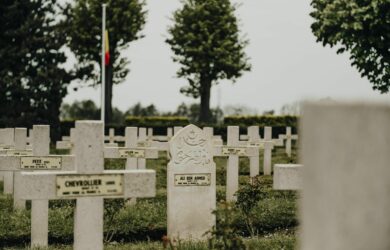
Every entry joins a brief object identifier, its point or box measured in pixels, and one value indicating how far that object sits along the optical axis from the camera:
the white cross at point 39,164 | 7.94
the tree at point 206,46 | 40.81
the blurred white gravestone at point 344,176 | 2.17
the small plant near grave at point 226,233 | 5.31
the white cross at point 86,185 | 4.94
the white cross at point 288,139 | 24.81
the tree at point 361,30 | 20.11
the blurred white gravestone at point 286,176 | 4.93
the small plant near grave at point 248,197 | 8.90
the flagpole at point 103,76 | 29.20
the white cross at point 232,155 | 12.31
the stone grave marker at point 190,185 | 7.96
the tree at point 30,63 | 31.58
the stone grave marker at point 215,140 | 16.62
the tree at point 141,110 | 52.44
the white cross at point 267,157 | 18.12
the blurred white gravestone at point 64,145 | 15.88
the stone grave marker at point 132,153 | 11.35
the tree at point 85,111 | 49.06
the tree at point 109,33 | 38.56
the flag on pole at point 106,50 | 30.10
